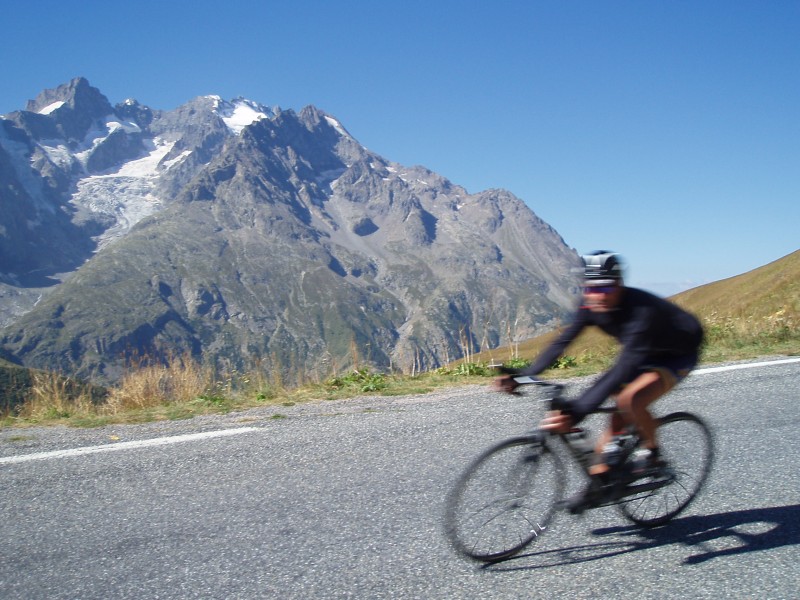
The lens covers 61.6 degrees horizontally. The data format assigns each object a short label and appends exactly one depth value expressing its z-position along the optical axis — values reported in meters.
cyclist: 4.68
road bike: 4.69
